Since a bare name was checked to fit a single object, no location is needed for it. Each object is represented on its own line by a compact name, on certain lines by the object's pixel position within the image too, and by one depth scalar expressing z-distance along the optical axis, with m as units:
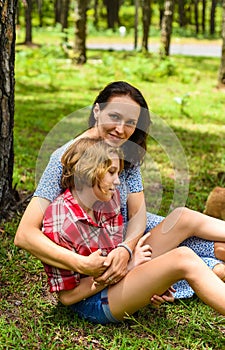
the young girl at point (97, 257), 2.41
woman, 2.46
